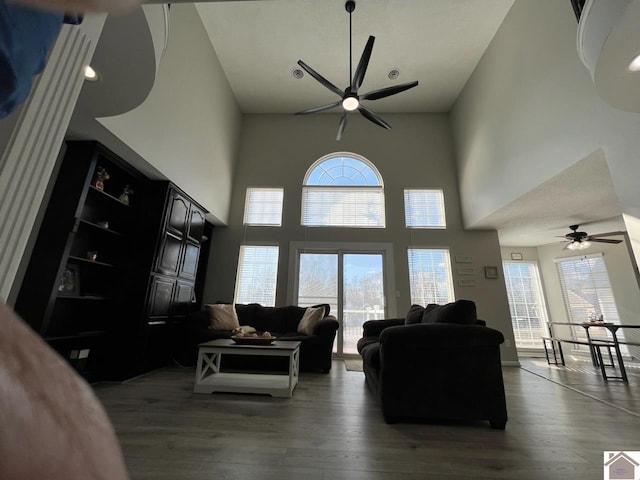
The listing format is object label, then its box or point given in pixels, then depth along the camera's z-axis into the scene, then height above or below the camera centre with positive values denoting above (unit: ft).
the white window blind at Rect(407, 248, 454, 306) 15.01 +1.74
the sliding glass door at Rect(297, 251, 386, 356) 14.93 +1.03
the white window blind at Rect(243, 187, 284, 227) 16.67 +5.84
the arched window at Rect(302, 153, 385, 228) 16.62 +6.90
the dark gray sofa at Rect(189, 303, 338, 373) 10.34 -1.50
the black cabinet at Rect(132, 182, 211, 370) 9.95 +1.03
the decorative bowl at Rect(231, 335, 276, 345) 8.50 -1.22
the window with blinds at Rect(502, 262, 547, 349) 17.87 +0.55
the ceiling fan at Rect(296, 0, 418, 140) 9.74 +8.36
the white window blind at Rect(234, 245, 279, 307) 15.37 +1.49
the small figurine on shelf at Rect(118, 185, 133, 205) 9.79 +3.67
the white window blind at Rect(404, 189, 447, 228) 16.24 +5.92
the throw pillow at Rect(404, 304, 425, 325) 8.99 -0.26
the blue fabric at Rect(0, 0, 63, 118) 1.39 +1.33
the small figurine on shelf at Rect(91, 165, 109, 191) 8.63 +3.75
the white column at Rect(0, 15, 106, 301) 2.39 +1.38
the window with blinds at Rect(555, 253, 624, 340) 16.12 +1.38
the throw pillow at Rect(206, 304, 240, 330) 11.90 -0.76
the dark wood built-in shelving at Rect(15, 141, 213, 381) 7.49 +0.88
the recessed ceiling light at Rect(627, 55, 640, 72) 5.10 +4.71
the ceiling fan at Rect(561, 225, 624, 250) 13.75 +3.77
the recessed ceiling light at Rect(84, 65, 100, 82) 5.39 +4.43
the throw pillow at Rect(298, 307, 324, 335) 11.69 -0.73
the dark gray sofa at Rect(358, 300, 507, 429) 6.07 -1.47
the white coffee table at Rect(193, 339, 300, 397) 7.70 -2.39
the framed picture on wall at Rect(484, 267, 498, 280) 14.80 +2.04
